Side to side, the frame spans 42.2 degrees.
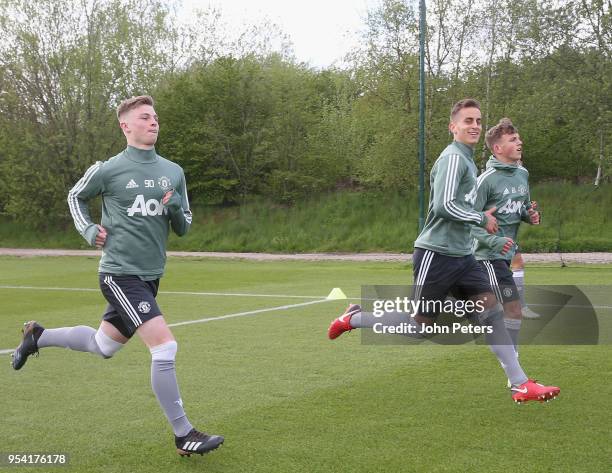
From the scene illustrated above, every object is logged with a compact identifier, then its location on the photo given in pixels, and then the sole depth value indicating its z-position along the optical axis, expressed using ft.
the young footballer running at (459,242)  19.26
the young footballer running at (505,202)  23.07
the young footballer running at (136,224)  16.47
